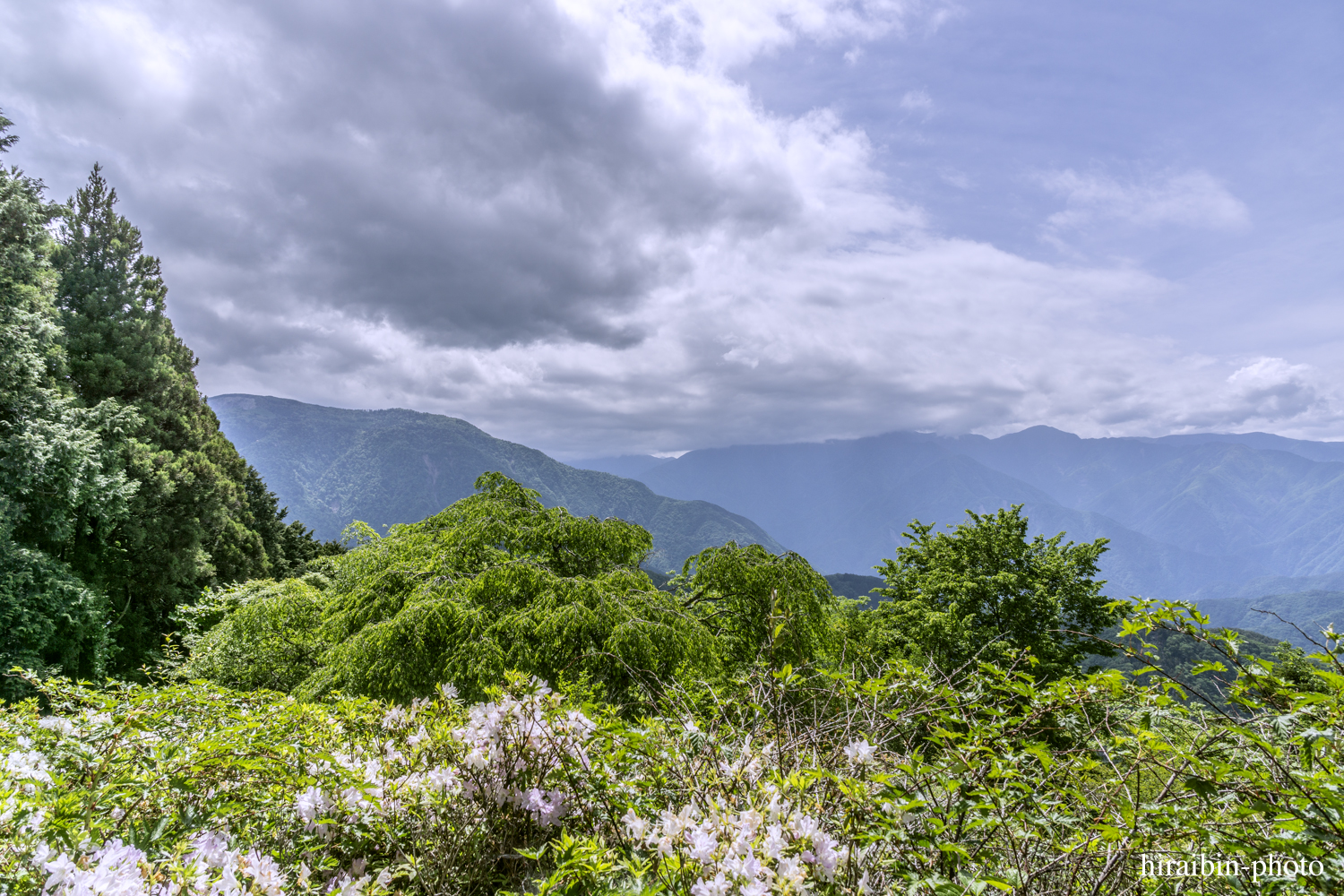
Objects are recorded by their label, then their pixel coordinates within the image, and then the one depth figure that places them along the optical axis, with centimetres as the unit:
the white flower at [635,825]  172
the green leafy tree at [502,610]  591
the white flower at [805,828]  157
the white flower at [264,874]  146
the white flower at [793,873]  139
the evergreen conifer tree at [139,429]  1734
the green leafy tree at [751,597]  762
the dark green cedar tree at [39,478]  1185
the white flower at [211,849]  158
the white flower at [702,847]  150
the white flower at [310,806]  194
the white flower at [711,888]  141
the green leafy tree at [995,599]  1464
